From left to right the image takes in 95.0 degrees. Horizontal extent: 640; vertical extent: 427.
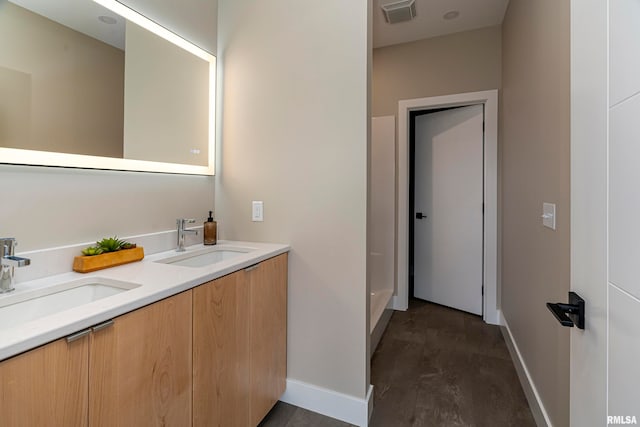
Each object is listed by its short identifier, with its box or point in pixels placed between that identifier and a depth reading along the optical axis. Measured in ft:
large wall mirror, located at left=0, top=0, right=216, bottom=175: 3.52
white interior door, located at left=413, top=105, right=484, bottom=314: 9.89
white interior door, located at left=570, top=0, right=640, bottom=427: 1.52
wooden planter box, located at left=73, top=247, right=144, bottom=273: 3.85
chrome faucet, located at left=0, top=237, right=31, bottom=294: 3.02
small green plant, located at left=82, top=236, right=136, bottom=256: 4.00
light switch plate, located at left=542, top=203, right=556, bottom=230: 4.53
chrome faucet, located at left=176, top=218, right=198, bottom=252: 5.41
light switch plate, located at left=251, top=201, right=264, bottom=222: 5.94
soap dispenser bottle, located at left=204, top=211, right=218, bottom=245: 5.91
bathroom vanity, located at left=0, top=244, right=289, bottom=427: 2.20
